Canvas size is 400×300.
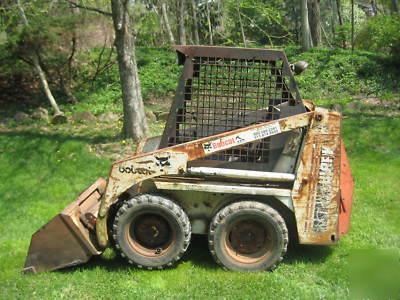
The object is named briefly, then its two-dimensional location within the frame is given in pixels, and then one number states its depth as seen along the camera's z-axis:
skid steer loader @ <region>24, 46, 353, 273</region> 4.60
